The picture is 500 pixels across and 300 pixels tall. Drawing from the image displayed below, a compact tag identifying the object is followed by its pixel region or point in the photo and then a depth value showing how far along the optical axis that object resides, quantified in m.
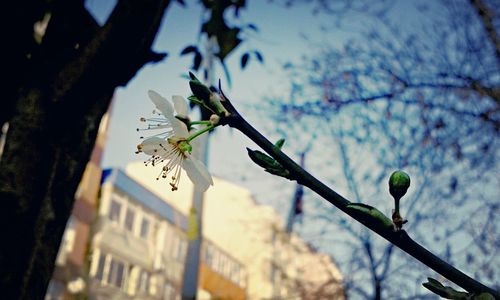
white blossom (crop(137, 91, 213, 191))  0.17
